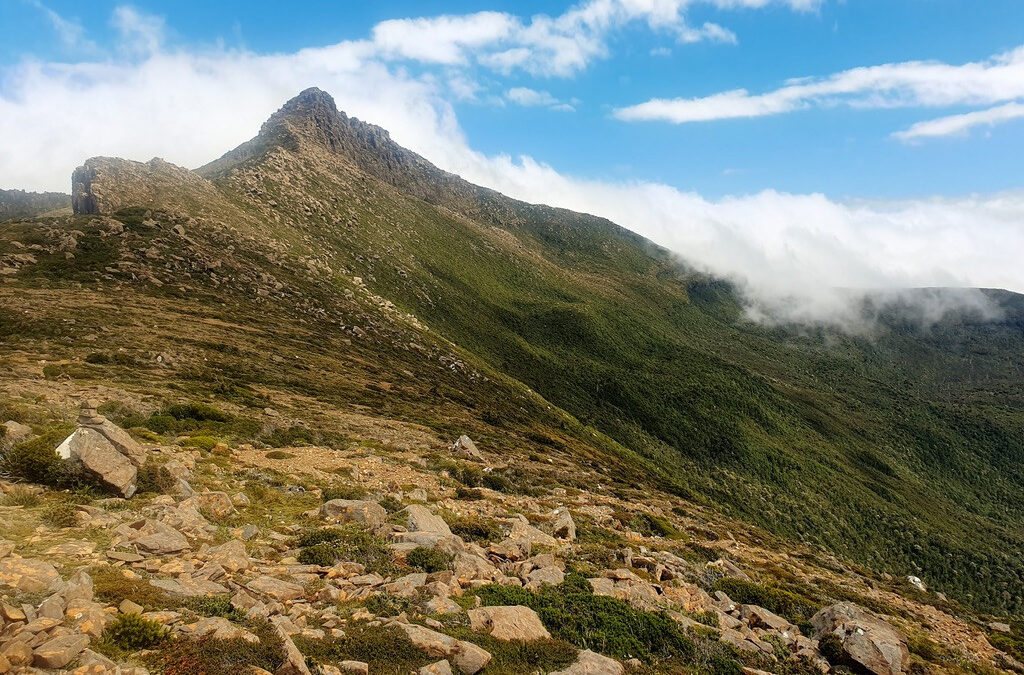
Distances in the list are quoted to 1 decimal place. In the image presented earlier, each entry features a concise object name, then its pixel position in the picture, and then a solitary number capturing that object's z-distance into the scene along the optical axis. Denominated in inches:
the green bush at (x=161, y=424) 1120.2
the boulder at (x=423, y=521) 775.1
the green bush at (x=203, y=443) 1035.9
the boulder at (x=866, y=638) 652.1
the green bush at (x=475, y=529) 846.5
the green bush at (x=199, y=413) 1261.1
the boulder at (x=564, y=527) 981.2
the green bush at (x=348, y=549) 598.5
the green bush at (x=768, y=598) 816.9
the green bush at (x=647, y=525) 1259.8
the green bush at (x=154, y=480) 725.3
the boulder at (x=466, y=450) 1584.6
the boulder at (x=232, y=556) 537.0
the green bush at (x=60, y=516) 563.8
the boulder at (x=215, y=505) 692.1
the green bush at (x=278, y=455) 1147.8
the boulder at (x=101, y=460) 685.9
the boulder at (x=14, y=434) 730.2
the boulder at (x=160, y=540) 535.5
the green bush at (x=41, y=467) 676.7
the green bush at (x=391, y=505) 895.7
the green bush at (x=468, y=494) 1134.4
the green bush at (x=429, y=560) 633.6
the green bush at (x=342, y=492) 913.7
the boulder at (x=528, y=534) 863.7
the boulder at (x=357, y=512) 759.1
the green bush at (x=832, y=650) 655.1
